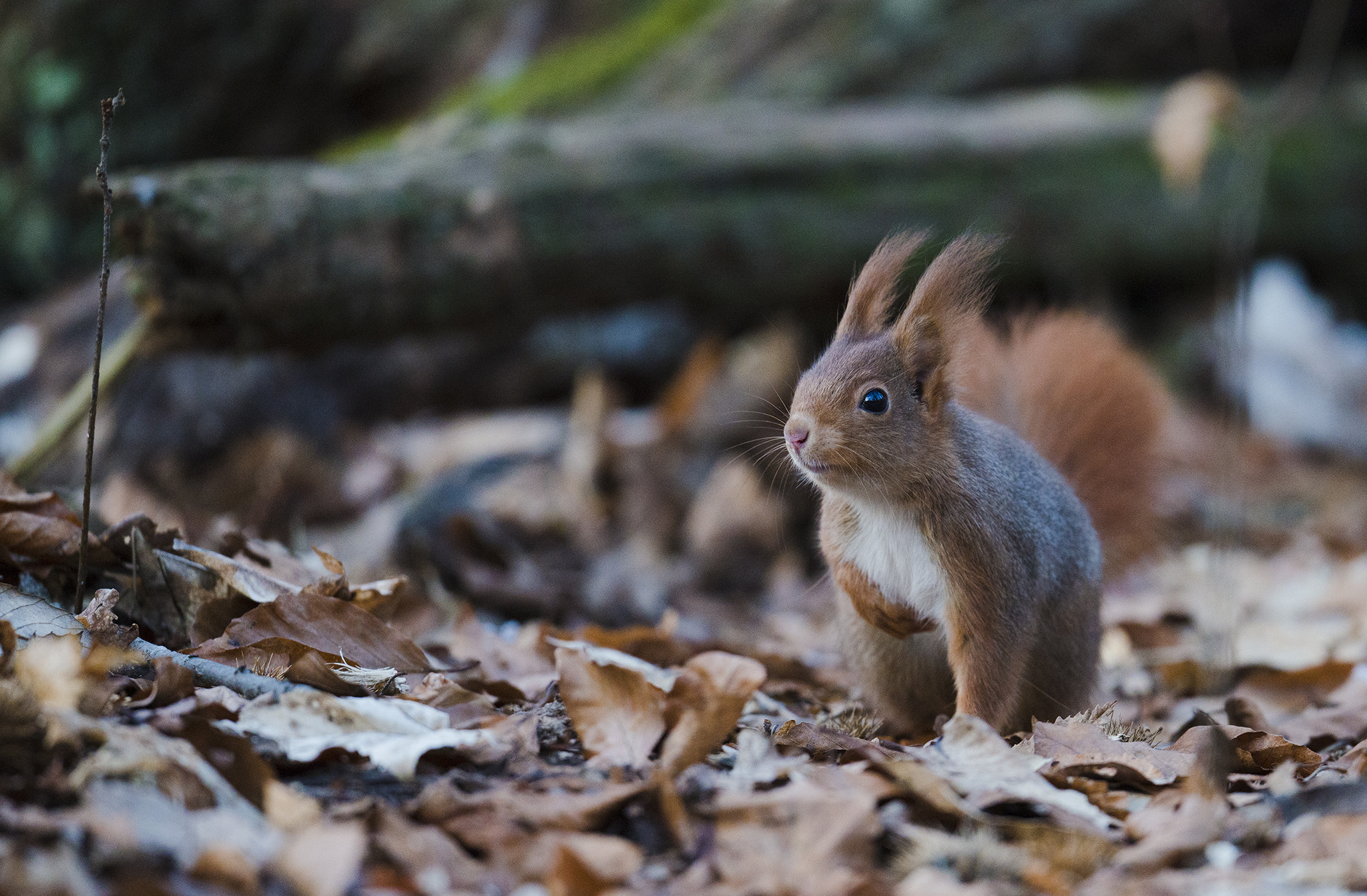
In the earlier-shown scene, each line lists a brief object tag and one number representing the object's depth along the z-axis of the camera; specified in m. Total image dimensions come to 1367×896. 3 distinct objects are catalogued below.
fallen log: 8.49
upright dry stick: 4.50
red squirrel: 5.46
